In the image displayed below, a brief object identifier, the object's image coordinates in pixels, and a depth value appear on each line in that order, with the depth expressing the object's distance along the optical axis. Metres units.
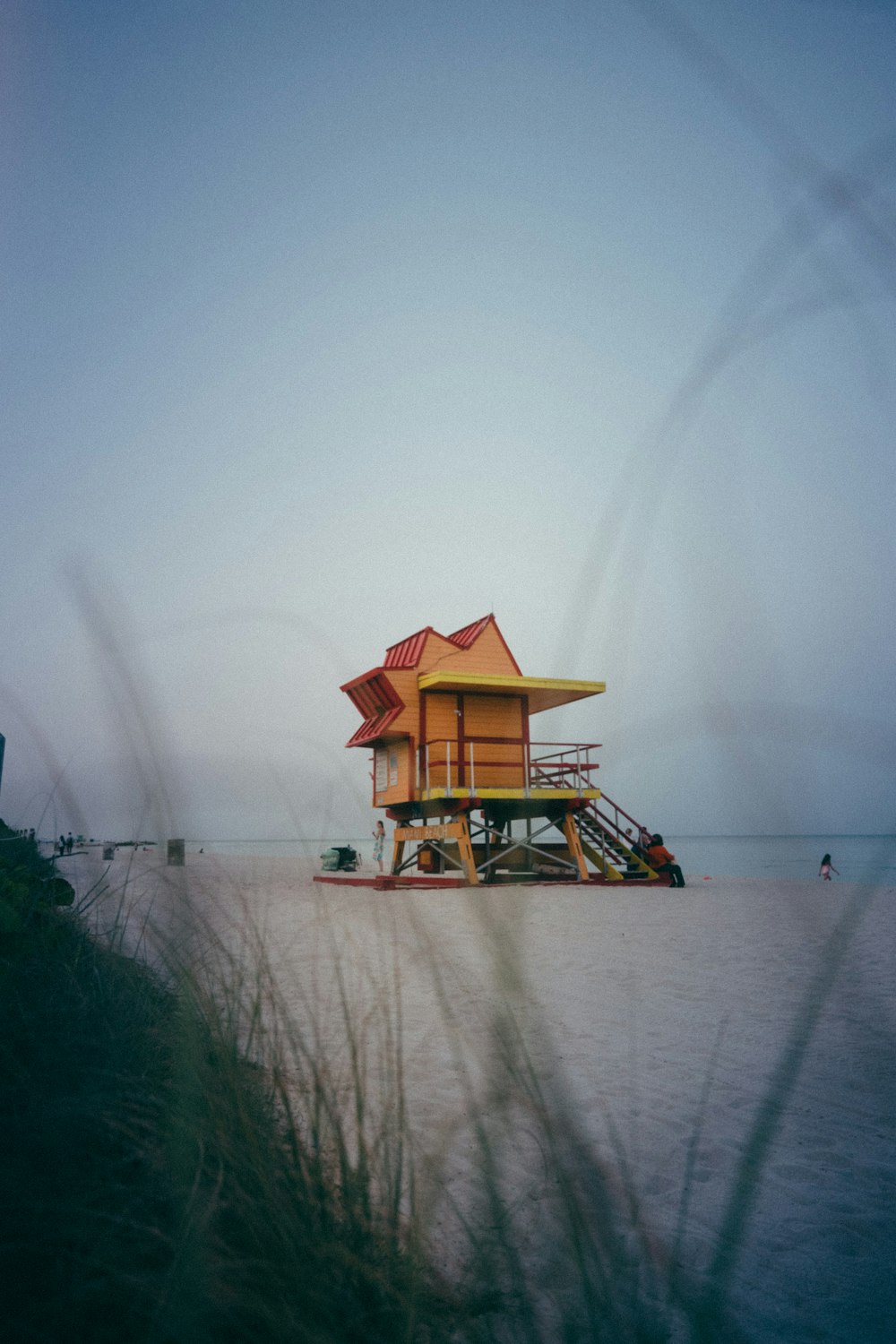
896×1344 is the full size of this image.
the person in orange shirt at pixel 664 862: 18.91
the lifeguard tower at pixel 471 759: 17.64
